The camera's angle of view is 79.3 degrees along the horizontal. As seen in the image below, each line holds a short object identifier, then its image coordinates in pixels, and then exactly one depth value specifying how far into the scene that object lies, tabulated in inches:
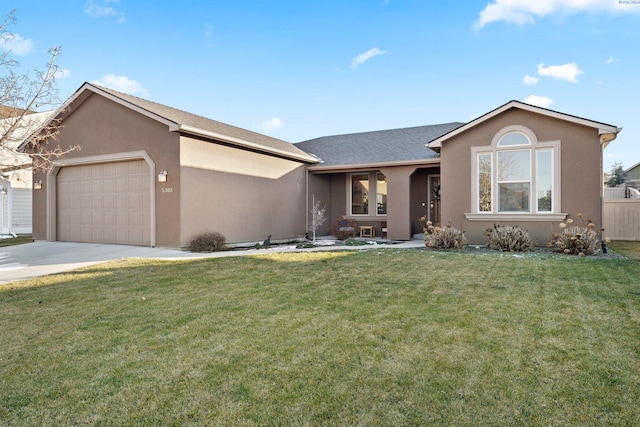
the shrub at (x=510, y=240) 399.5
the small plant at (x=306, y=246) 470.3
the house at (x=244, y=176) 425.4
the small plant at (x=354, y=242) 497.0
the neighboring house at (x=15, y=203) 700.7
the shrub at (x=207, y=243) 433.1
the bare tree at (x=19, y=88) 325.1
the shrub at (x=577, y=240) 374.6
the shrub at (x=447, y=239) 424.2
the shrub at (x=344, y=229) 600.4
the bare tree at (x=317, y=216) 610.4
